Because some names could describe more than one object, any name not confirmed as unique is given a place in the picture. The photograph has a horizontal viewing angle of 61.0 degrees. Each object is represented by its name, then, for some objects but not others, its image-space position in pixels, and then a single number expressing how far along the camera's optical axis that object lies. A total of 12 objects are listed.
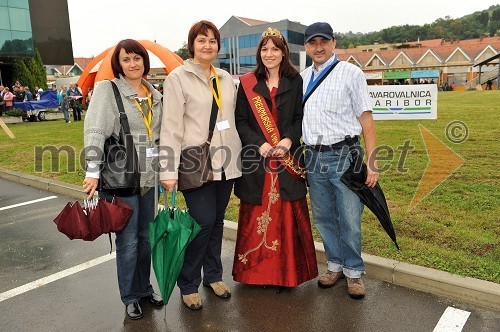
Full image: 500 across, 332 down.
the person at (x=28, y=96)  22.42
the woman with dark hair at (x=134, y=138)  2.78
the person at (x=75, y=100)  19.89
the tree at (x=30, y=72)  29.58
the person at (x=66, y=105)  19.22
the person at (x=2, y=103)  20.42
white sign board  12.19
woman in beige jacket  2.94
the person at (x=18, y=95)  22.08
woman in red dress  3.15
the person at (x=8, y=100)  20.56
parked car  21.14
